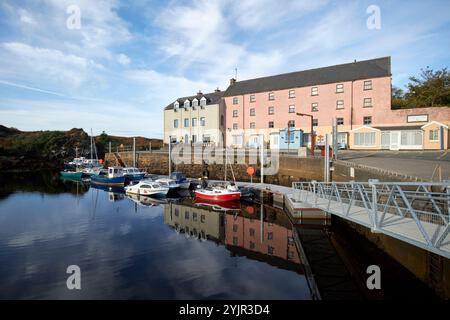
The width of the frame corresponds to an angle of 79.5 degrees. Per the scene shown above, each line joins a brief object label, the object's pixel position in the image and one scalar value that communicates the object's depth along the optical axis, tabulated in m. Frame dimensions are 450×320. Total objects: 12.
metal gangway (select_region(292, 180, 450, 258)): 7.09
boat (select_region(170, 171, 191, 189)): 33.69
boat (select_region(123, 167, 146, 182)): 40.00
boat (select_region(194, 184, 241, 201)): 26.09
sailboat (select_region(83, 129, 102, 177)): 49.76
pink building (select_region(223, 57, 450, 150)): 33.53
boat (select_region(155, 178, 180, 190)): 31.25
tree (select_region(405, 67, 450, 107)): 43.56
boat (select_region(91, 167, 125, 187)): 39.12
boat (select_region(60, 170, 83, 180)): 50.62
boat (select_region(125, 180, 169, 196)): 29.88
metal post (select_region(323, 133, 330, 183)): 21.29
